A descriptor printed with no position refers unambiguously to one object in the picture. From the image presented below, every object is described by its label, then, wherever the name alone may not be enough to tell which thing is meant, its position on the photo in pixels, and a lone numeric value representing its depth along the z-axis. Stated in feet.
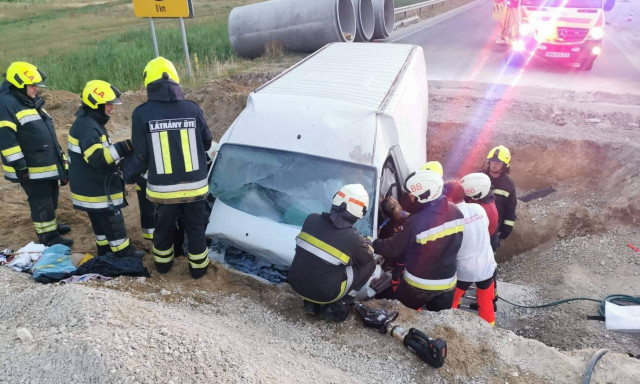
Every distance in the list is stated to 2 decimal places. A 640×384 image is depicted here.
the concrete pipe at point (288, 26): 41.11
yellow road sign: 31.01
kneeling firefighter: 11.21
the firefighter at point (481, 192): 14.76
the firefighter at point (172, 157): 12.49
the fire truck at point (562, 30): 37.60
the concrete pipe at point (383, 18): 50.47
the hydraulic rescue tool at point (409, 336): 10.31
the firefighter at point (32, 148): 15.34
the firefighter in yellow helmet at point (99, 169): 13.76
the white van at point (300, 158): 13.82
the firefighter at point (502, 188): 16.71
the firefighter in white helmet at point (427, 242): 12.34
